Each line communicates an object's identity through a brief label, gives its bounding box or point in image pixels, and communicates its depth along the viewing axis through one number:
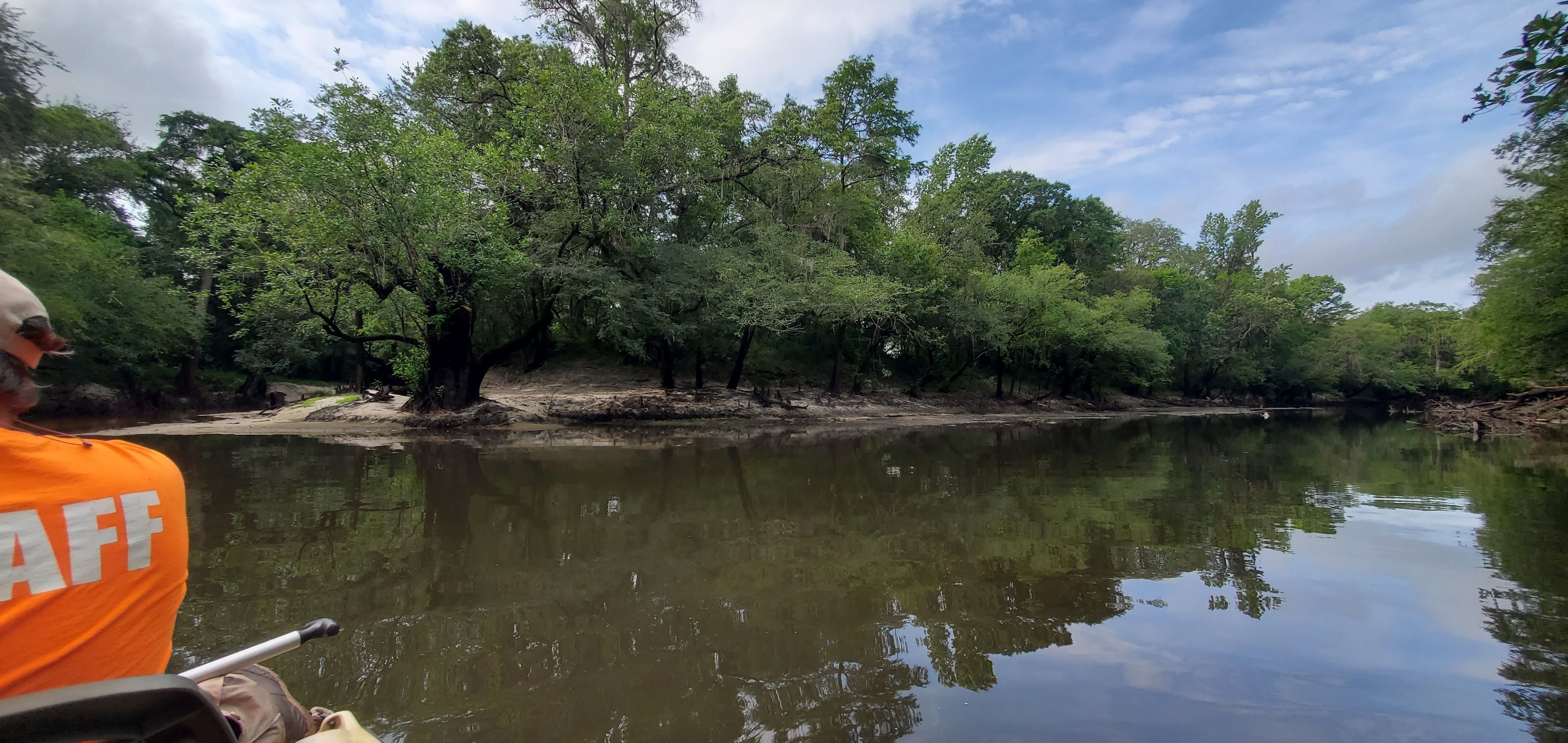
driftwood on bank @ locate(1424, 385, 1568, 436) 17.58
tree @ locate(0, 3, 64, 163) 15.16
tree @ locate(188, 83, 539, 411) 12.27
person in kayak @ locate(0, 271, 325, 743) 1.10
